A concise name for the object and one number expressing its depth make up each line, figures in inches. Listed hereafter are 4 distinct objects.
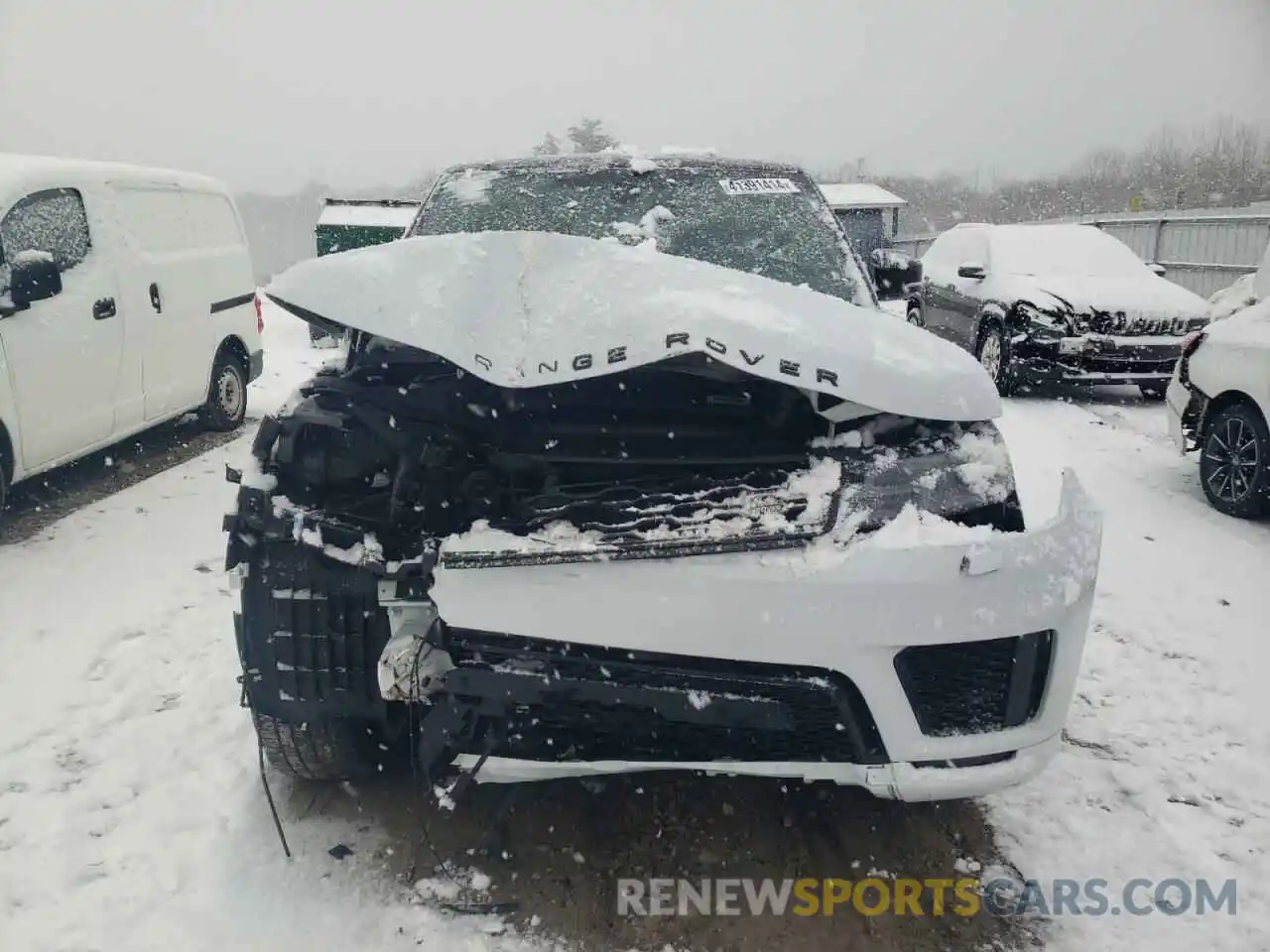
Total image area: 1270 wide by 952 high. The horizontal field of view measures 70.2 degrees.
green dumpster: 574.2
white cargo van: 189.5
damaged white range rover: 77.2
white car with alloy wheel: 198.4
